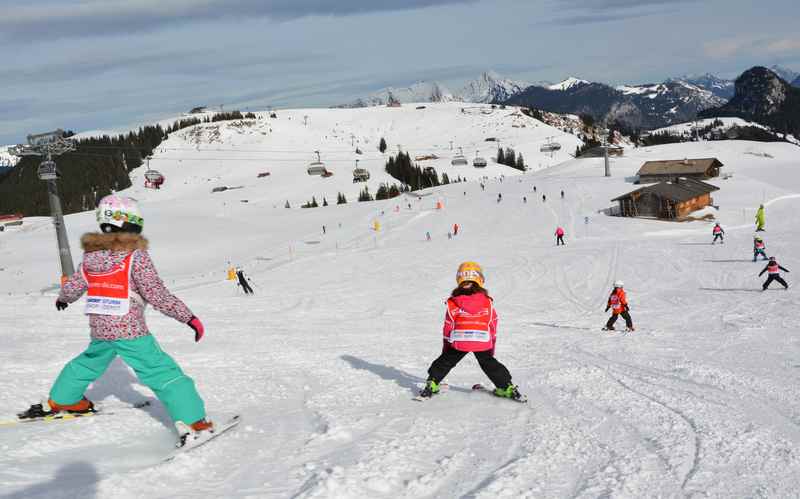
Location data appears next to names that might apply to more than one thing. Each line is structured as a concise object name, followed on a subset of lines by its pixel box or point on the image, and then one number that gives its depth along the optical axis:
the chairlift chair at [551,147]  153.34
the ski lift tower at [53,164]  28.94
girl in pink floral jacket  4.64
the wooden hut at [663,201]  53.31
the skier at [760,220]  38.16
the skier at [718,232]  33.44
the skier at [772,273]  18.50
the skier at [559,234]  38.25
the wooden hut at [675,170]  73.94
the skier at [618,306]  13.09
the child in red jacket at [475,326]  5.95
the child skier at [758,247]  25.08
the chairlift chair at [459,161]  140.12
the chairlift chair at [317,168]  129.62
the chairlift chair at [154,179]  79.25
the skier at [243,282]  25.17
